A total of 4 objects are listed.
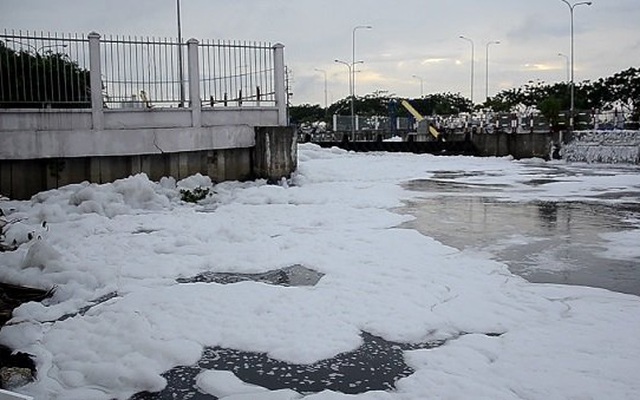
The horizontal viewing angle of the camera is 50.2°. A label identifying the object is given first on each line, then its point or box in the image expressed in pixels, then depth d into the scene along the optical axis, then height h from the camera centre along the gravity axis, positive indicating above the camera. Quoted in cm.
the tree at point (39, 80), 1323 +122
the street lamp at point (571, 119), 3602 +87
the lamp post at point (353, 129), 5262 +75
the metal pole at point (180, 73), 1528 +150
